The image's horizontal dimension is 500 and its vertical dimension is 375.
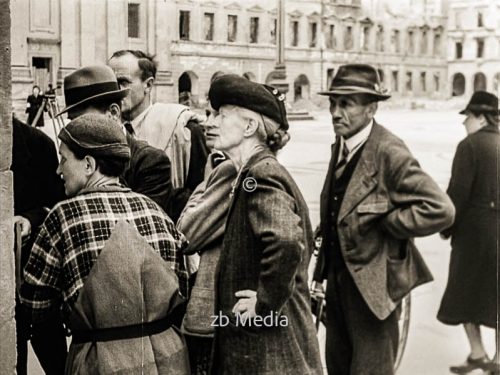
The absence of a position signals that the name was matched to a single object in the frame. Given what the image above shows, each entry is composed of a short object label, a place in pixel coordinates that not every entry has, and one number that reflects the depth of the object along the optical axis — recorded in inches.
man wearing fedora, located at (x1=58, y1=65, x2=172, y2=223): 151.6
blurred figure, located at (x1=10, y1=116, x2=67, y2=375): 155.9
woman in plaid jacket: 118.5
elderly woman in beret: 117.6
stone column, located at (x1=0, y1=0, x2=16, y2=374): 139.4
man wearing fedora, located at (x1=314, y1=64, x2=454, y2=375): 157.8
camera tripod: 173.8
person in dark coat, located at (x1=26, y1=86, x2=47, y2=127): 174.7
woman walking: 185.0
